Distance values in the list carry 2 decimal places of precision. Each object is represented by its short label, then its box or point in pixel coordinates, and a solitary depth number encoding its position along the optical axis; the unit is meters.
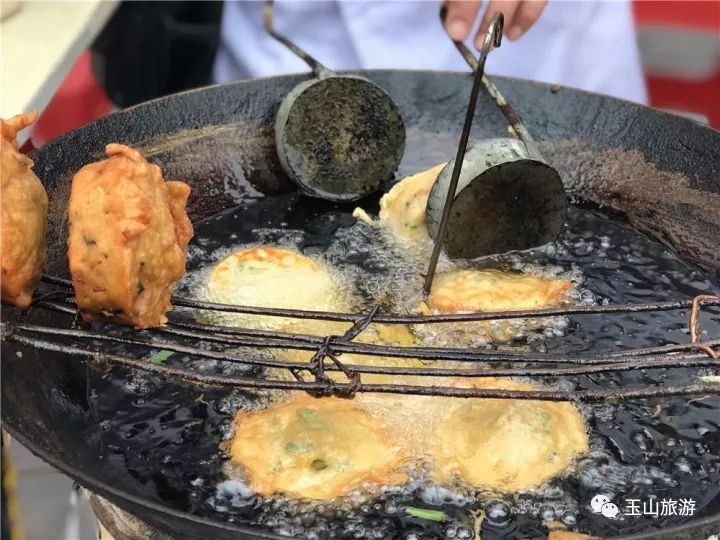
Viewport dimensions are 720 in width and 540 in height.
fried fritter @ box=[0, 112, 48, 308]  0.61
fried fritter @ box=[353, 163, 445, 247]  0.80
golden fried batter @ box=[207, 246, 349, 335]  0.73
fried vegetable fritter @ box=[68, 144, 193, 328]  0.60
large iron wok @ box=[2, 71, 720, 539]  0.80
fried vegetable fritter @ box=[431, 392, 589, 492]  0.62
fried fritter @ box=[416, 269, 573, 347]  0.72
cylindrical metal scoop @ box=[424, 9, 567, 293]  0.75
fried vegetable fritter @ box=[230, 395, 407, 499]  0.62
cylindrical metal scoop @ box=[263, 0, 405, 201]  0.83
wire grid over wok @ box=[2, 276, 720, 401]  0.59
